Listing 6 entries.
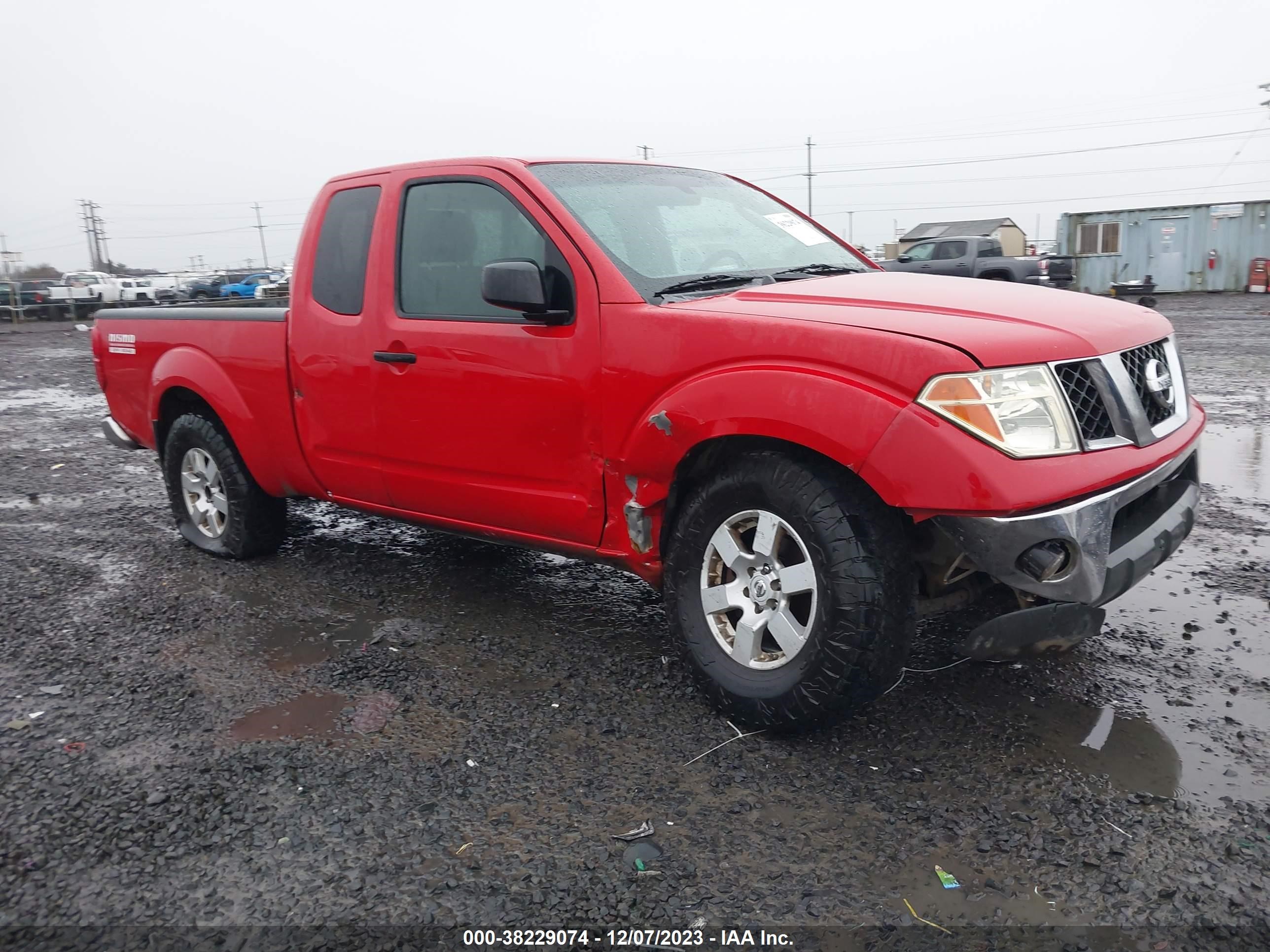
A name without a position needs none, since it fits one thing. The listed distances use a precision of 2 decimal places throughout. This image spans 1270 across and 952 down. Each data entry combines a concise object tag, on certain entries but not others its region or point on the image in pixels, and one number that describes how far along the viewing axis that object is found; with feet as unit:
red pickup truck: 9.21
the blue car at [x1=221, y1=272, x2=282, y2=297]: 154.51
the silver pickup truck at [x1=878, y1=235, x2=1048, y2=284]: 68.74
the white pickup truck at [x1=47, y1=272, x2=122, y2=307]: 106.11
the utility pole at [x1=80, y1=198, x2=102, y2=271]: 283.79
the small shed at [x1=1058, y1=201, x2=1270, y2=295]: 92.99
